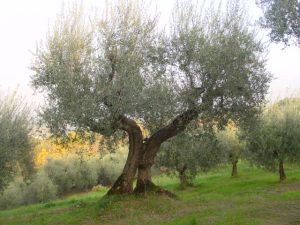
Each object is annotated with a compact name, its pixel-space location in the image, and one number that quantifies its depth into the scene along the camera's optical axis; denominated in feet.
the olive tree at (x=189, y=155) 70.27
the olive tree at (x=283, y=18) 42.09
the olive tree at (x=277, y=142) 109.50
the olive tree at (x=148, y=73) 55.11
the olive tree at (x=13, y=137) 78.90
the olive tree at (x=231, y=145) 140.36
